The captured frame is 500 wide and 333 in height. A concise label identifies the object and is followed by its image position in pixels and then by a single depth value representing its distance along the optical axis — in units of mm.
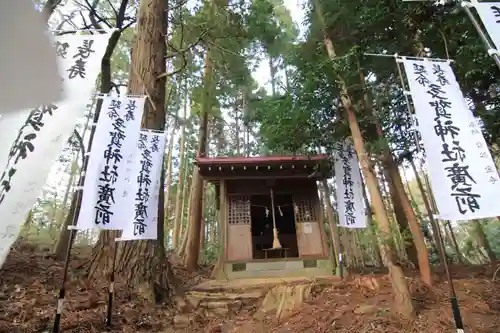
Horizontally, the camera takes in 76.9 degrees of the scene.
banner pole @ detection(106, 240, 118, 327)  4199
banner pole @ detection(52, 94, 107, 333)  3480
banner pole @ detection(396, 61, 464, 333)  3381
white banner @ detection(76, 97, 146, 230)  4109
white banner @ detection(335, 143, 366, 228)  7672
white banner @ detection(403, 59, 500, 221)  3715
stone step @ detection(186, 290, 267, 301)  6289
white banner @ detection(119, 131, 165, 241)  4738
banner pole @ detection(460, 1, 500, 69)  3852
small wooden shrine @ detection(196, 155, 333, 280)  8945
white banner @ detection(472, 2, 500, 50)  3906
